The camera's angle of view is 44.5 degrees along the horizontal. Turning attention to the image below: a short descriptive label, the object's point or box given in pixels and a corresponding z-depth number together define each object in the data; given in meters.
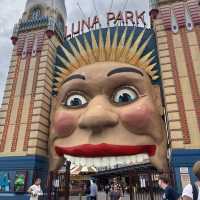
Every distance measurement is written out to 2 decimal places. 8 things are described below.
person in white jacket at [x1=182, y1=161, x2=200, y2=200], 3.57
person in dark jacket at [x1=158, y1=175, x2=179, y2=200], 5.95
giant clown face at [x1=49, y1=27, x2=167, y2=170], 7.74
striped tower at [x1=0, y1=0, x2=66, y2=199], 10.40
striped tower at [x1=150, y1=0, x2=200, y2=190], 8.60
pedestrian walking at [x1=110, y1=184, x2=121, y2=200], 12.32
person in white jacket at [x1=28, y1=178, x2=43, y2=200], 8.00
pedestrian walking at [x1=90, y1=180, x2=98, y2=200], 10.58
